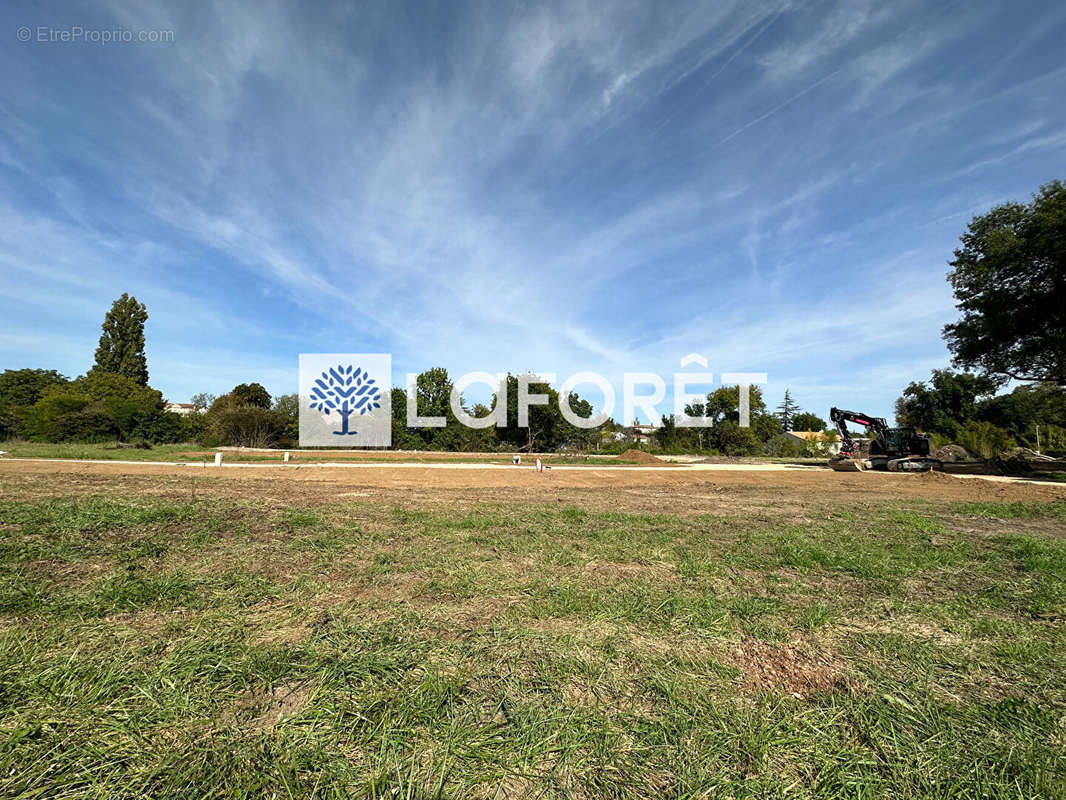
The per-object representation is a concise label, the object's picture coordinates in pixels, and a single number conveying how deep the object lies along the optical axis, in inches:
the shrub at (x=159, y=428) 1216.1
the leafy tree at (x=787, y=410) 3331.2
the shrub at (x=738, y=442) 1722.4
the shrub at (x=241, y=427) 1290.6
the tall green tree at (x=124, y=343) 1642.5
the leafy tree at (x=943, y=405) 1975.9
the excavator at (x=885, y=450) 818.8
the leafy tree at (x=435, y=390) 1804.9
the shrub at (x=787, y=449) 1685.5
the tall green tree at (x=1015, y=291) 684.7
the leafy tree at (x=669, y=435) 1812.3
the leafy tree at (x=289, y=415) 1494.8
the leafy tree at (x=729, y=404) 1962.4
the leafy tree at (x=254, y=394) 2001.7
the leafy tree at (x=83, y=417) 1151.6
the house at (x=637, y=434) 1987.2
